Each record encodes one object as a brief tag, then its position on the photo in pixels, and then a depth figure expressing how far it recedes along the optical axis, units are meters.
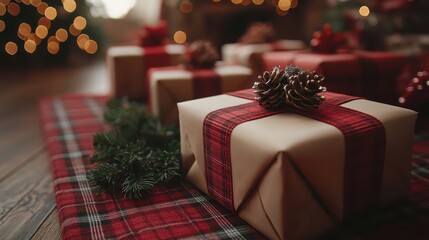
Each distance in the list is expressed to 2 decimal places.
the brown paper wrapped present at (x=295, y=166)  0.70
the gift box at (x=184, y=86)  1.45
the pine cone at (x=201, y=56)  1.58
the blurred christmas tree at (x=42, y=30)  2.92
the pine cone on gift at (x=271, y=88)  0.85
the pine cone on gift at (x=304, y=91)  0.83
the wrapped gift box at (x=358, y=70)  1.43
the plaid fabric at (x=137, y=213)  0.81
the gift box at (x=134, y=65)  1.90
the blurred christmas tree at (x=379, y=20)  2.08
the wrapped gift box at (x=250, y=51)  2.03
